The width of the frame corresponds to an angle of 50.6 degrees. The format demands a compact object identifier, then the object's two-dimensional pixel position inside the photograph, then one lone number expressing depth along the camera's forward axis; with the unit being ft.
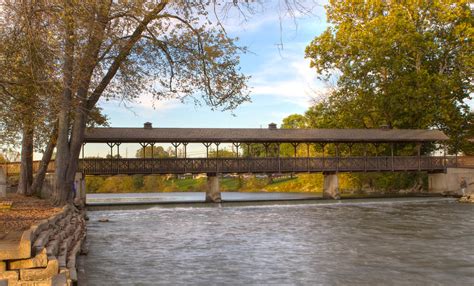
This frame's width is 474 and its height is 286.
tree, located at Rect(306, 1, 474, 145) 118.42
